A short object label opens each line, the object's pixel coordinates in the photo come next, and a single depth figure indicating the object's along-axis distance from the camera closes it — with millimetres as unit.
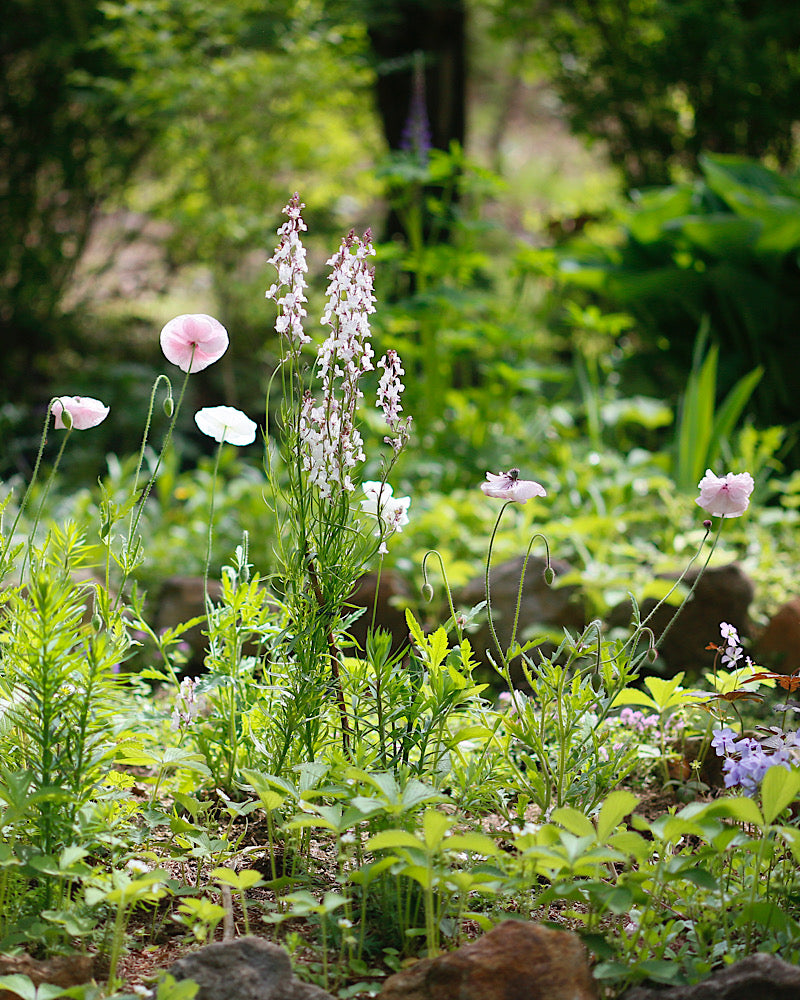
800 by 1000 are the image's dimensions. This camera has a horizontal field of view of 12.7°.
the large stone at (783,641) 3874
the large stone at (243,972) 3091
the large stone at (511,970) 3085
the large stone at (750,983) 3049
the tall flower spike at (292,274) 3289
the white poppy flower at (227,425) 3376
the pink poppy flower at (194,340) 3329
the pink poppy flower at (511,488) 3281
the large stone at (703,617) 3886
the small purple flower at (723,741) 3252
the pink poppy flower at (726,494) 3300
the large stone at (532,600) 3973
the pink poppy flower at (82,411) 3340
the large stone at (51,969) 3114
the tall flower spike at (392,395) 3293
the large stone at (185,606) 4141
